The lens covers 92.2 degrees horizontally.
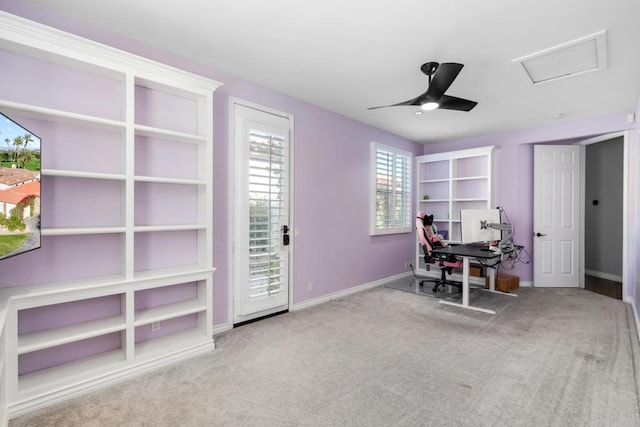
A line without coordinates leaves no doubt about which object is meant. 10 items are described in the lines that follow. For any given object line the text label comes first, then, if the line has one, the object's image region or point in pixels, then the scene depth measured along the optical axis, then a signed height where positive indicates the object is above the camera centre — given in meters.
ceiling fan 2.53 +1.13
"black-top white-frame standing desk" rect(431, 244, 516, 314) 3.82 -0.52
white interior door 5.05 -0.04
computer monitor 3.84 -0.16
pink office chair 4.64 -0.45
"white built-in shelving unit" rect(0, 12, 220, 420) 2.06 -0.01
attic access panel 2.53 +1.41
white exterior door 3.32 +0.00
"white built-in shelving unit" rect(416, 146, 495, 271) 5.39 +0.54
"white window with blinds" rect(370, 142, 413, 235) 5.16 +0.42
